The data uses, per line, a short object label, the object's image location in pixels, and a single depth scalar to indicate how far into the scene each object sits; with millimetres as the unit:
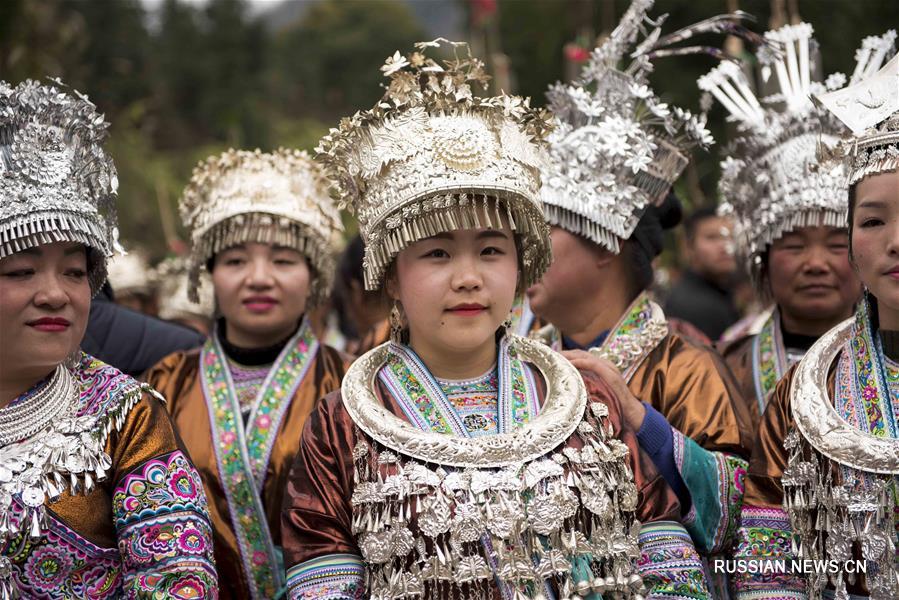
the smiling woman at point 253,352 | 3939
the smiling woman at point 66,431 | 2764
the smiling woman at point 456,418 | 2734
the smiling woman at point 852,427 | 2854
